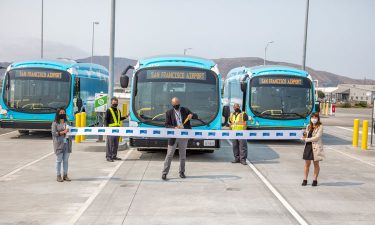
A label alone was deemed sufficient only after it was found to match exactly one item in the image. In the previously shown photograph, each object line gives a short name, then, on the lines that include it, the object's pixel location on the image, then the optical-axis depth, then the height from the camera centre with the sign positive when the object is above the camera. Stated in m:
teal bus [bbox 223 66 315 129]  22.09 -0.31
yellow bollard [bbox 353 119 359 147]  21.64 -1.52
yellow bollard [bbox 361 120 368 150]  20.73 -1.58
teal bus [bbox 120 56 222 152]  16.14 -0.19
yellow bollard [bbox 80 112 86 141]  21.05 -1.33
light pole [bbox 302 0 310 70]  32.94 +4.02
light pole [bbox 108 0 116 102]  20.33 +1.43
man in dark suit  12.90 -0.90
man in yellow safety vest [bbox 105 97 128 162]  15.78 -1.09
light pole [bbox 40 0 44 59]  47.69 +3.14
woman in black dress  12.24 -1.17
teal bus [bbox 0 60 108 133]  21.28 -0.45
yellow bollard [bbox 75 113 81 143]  21.24 -1.37
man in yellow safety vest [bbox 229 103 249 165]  15.84 -1.01
